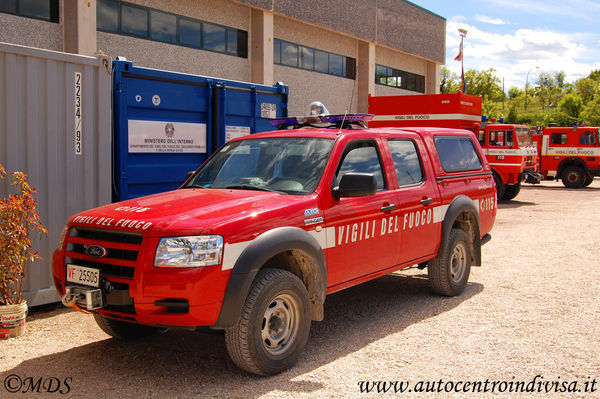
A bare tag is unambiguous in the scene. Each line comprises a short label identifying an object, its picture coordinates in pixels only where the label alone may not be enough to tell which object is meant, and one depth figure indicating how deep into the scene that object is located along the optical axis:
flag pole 35.45
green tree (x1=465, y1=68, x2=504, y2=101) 61.00
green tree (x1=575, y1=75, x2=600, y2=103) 74.53
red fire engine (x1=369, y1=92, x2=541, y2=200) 17.33
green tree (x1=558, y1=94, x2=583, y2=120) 60.56
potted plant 4.95
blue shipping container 6.84
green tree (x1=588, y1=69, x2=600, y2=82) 103.30
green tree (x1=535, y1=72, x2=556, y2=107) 93.53
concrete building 14.37
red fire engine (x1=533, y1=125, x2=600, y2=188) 24.55
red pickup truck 3.90
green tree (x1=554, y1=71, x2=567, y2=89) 118.69
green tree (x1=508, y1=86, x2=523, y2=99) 129.30
